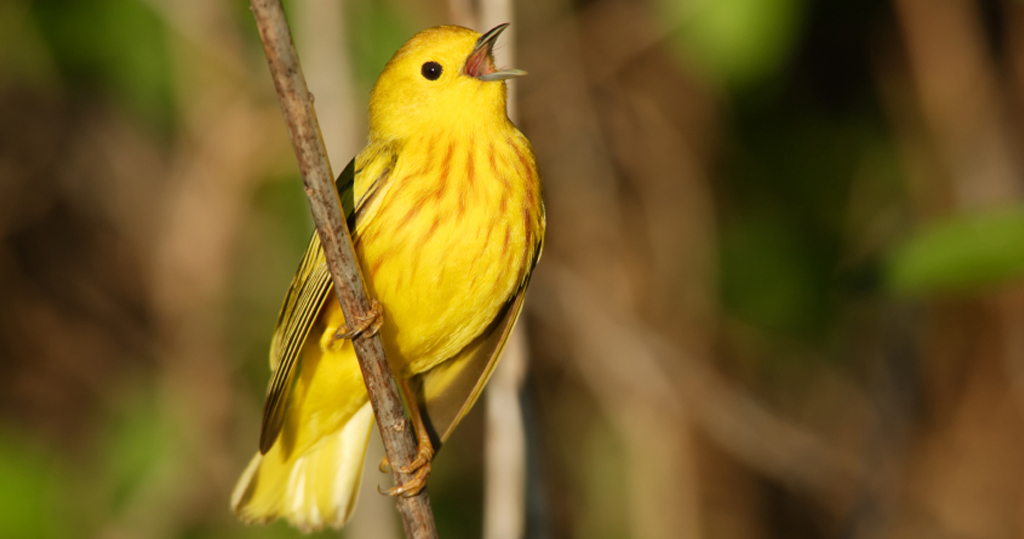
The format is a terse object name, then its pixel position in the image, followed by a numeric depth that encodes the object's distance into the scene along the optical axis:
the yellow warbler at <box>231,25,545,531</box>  4.50
